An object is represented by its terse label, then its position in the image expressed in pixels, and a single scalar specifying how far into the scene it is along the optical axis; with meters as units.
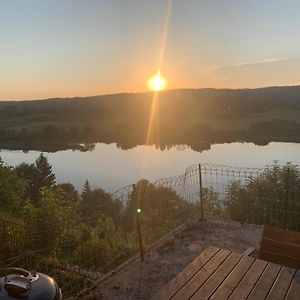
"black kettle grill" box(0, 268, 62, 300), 2.97
